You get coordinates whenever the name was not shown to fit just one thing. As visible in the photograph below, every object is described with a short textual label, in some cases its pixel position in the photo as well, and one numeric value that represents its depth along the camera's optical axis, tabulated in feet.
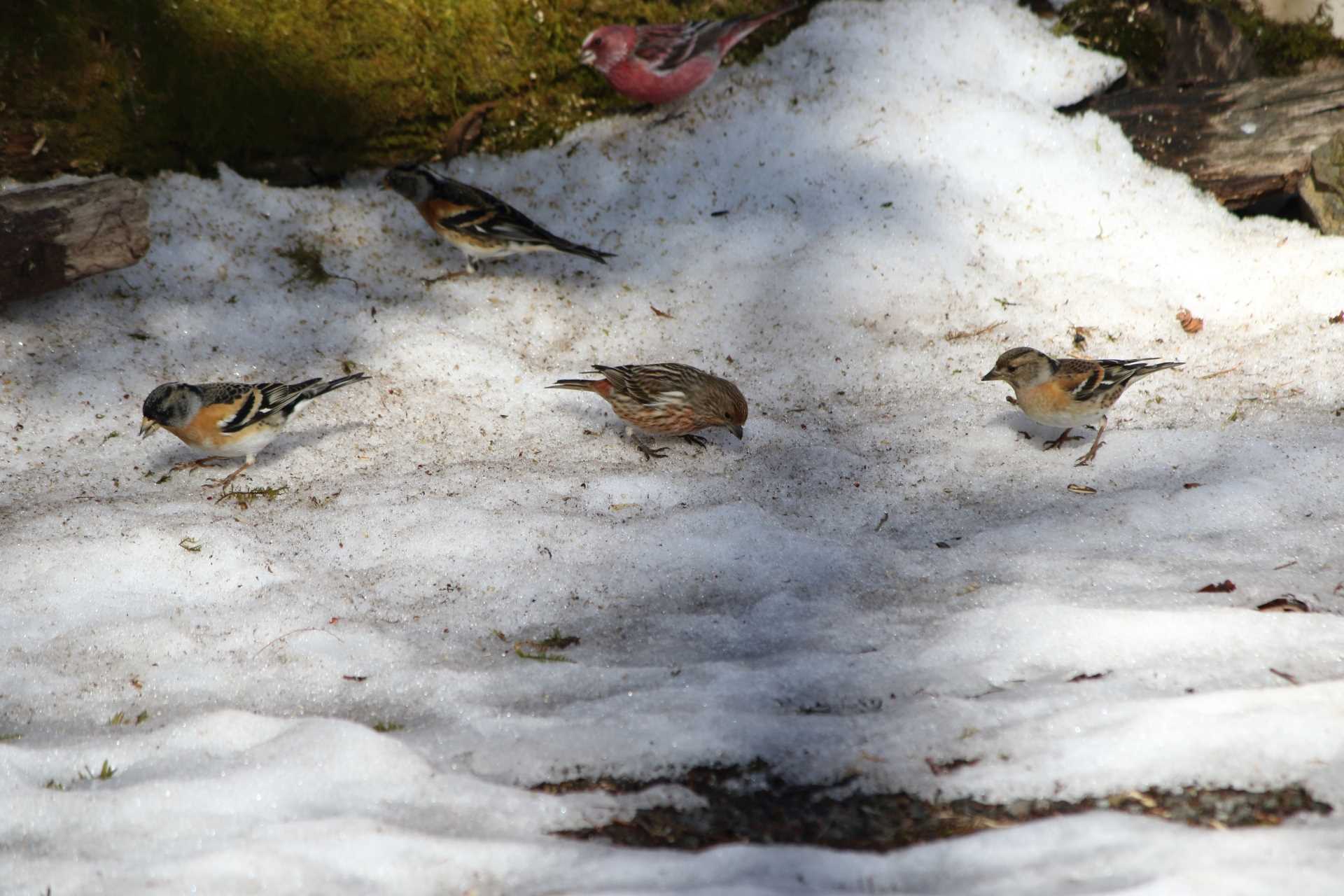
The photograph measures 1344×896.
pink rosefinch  47.06
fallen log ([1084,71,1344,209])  45.27
